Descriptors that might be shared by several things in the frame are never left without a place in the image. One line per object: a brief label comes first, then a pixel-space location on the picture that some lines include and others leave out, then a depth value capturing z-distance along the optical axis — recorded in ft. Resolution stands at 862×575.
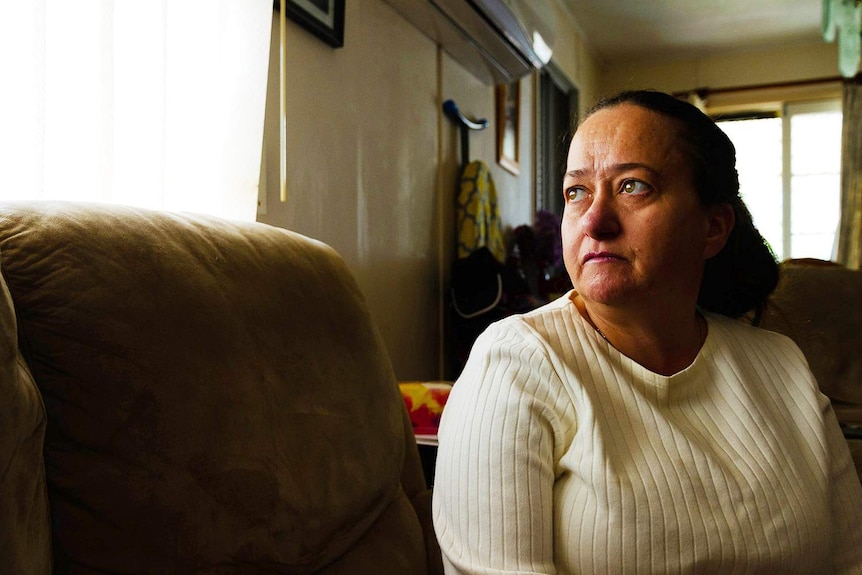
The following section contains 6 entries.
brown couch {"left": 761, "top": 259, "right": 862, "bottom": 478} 6.57
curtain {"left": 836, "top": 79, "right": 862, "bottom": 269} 16.78
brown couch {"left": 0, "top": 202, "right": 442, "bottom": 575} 2.46
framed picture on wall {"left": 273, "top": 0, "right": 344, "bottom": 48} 6.54
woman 3.04
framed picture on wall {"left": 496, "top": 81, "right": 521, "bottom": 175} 12.41
